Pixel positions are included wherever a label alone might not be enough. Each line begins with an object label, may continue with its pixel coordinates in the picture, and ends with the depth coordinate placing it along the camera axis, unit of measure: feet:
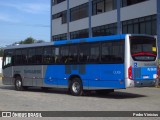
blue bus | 60.23
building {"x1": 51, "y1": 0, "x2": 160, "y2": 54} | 116.78
